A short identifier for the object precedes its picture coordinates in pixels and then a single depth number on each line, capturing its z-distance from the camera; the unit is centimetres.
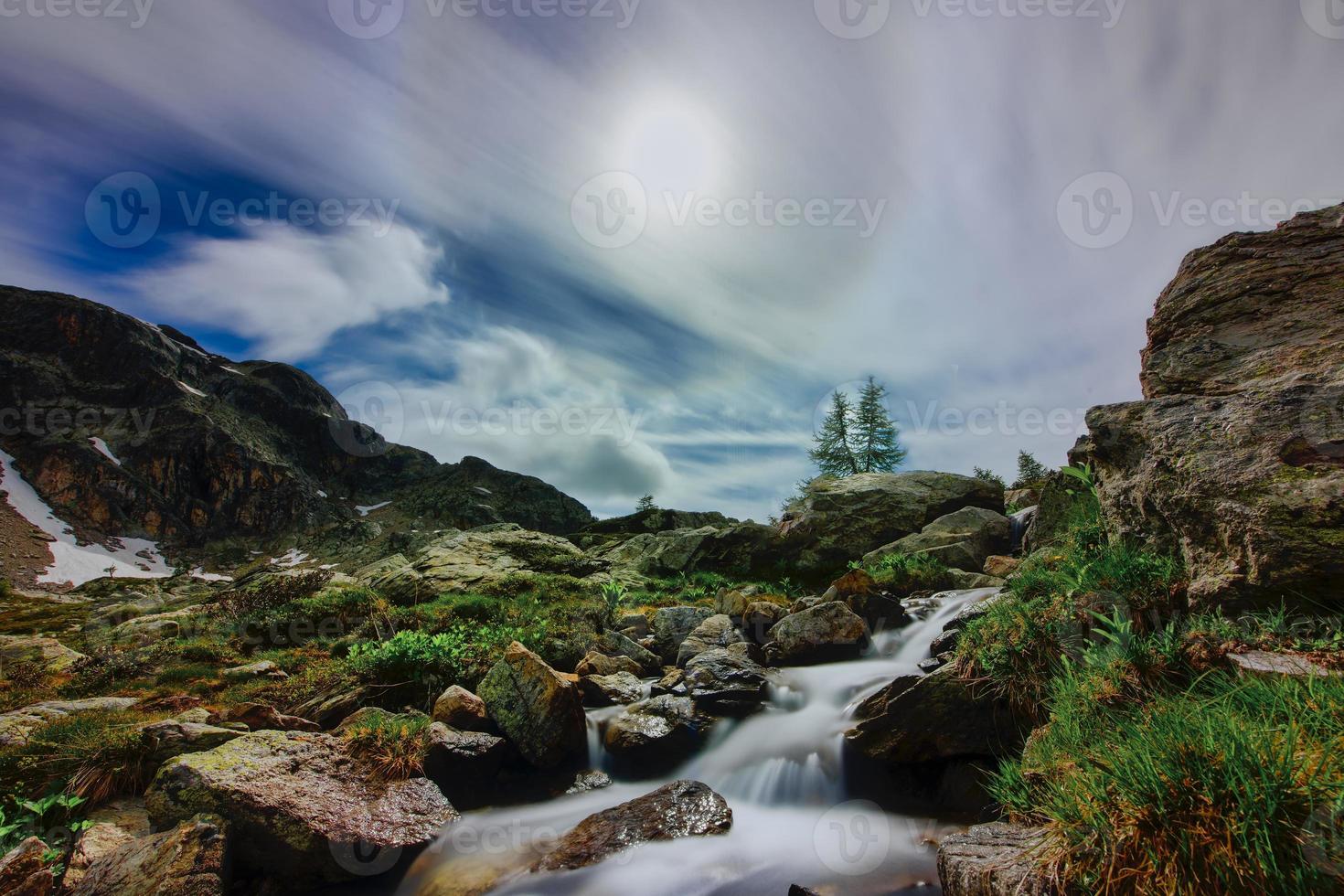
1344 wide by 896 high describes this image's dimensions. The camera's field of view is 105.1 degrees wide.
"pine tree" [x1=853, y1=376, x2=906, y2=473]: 4269
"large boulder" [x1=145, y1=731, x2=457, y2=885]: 531
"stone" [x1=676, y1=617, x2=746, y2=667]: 1244
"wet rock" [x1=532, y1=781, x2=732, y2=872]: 609
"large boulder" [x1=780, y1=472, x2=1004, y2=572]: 2273
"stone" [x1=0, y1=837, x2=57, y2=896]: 398
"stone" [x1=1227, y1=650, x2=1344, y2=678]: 328
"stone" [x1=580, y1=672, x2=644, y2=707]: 1018
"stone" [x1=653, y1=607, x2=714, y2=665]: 1368
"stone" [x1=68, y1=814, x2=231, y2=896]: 436
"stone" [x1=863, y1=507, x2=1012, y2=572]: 1836
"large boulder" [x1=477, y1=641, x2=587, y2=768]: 811
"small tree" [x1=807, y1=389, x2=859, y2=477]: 4416
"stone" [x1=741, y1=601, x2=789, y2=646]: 1375
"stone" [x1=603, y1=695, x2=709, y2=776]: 845
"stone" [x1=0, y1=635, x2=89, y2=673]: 1204
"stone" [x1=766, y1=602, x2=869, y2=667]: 1184
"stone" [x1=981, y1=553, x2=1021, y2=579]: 1541
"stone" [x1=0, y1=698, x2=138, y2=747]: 614
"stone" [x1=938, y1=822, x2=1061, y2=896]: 303
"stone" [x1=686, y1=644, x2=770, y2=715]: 975
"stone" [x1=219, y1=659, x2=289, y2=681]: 1076
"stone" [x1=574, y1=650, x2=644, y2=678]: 1134
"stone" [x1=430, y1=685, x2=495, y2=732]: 828
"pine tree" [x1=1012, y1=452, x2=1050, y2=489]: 4178
